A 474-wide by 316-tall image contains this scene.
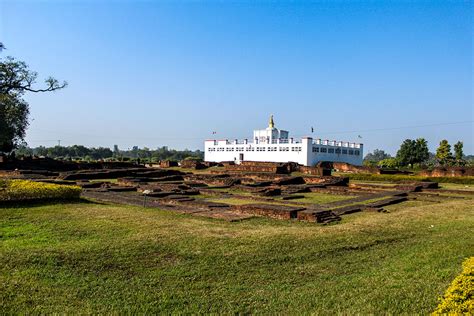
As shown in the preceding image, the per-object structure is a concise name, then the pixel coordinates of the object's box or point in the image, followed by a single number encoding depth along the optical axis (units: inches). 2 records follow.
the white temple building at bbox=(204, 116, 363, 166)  1529.3
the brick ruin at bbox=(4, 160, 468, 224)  344.2
